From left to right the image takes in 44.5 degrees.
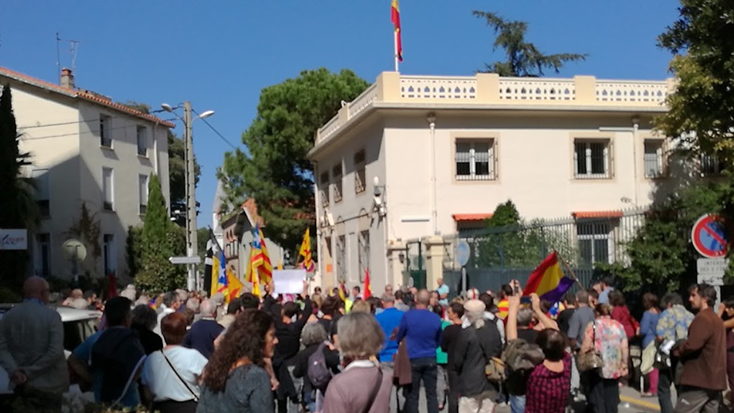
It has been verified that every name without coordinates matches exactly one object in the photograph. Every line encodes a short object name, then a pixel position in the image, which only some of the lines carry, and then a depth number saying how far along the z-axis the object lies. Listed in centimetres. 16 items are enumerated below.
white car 946
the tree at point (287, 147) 3791
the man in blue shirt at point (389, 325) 1108
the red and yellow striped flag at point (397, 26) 3027
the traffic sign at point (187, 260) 2559
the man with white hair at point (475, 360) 953
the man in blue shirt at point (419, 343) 1077
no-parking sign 1114
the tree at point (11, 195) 2833
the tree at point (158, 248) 3916
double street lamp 2603
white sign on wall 1956
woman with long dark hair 502
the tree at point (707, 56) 1473
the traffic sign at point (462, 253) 2061
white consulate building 2692
